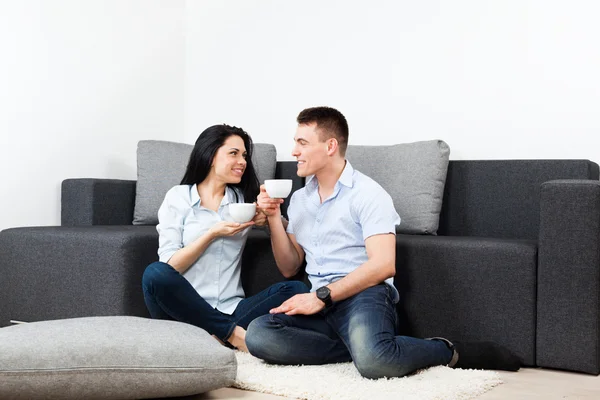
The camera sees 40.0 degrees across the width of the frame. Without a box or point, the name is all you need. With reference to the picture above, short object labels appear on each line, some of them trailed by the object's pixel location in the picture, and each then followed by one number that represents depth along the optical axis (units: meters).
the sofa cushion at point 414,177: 3.61
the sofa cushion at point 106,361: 2.22
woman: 3.04
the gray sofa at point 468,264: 2.90
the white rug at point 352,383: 2.45
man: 2.74
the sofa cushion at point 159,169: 4.12
